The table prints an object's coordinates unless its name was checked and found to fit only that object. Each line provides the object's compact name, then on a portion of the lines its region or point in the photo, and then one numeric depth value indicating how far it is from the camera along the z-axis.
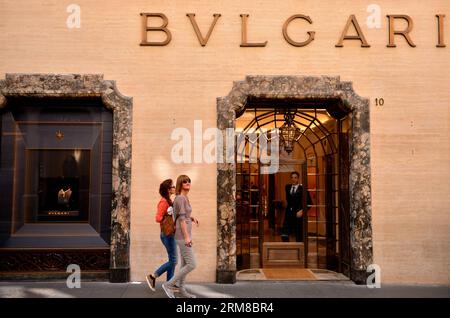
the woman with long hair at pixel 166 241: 6.07
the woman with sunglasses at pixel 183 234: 5.64
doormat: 7.21
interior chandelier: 7.82
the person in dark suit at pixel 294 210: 8.01
